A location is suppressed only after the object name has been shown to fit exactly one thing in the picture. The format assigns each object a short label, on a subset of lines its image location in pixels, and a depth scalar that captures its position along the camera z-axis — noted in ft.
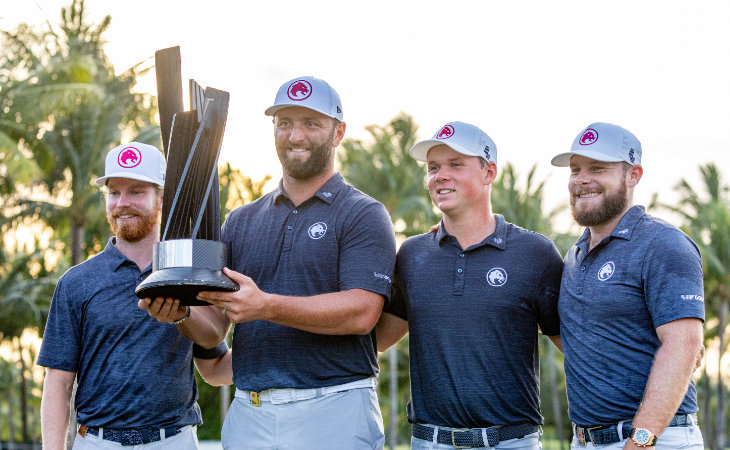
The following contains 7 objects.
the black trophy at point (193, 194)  14.53
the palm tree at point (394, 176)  143.13
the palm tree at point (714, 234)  153.79
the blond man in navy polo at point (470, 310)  18.38
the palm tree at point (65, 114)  99.30
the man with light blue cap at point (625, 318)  16.43
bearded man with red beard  18.21
